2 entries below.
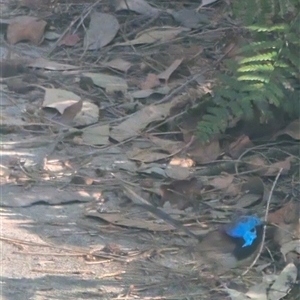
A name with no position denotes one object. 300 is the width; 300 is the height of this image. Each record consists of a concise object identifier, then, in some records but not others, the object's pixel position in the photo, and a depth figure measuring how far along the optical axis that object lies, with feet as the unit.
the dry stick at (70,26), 33.19
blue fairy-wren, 19.35
